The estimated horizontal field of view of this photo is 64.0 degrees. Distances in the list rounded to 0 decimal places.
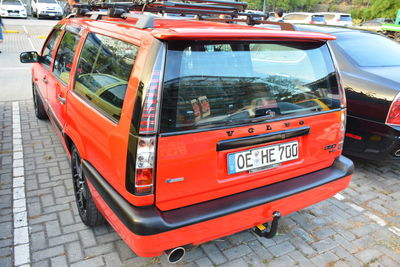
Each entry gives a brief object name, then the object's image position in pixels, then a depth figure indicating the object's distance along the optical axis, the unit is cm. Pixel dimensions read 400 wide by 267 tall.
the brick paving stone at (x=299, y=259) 253
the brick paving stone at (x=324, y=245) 270
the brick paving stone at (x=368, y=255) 261
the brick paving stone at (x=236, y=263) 247
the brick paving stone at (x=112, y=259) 241
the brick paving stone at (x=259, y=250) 258
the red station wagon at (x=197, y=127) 183
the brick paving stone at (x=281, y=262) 251
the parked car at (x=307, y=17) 2397
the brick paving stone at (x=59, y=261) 238
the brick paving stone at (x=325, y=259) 254
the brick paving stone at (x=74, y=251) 245
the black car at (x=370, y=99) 355
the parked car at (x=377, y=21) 3469
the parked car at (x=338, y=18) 2655
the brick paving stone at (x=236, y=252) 256
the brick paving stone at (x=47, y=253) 244
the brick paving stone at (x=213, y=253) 251
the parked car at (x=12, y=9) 2266
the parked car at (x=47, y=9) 2421
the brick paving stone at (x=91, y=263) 239
